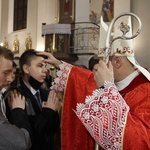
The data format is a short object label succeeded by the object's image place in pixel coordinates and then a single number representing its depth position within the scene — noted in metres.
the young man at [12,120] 1.78
